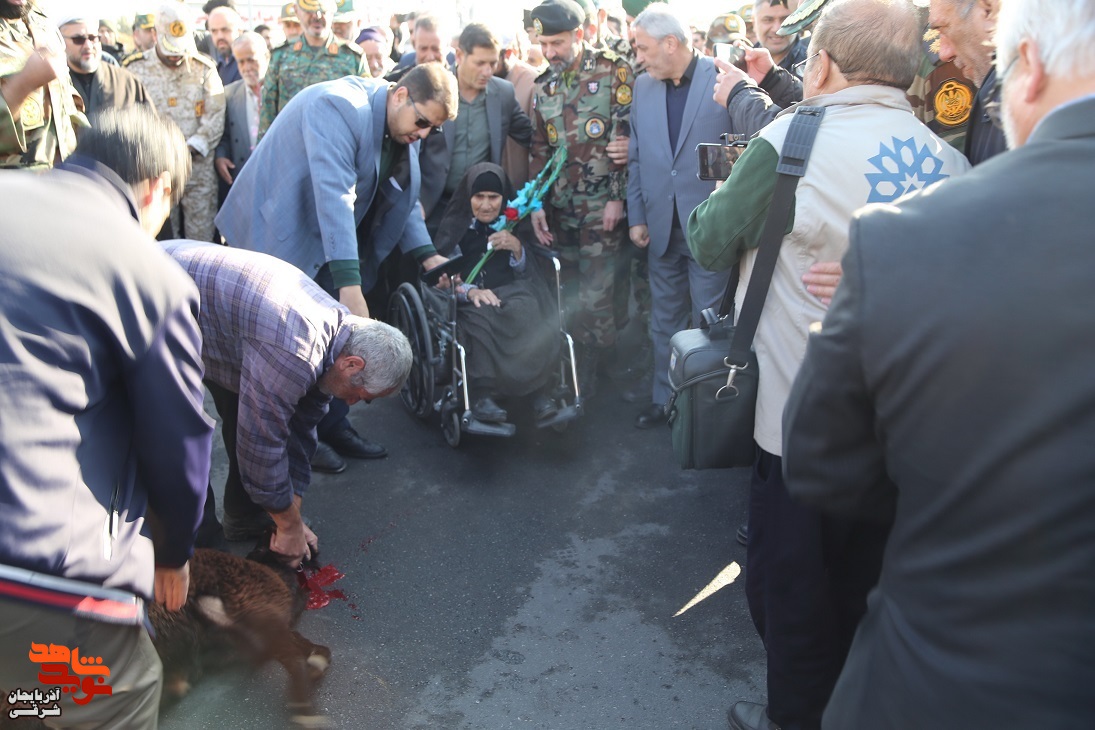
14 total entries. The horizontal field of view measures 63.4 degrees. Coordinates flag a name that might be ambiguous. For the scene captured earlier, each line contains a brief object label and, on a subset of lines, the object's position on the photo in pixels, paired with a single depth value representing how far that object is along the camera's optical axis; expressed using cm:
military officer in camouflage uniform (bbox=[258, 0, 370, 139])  577
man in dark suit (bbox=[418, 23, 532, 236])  515
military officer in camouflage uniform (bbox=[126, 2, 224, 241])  592
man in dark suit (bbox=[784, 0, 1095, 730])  97
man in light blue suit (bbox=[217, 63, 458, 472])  366
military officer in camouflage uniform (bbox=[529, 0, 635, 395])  489
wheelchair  424
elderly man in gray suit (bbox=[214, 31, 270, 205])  625
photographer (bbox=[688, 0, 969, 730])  200
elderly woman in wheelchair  427
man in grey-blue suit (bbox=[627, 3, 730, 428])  423
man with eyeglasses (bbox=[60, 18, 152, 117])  502
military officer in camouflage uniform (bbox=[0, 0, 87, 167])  297
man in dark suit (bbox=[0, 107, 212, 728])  145
